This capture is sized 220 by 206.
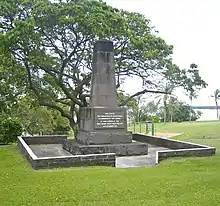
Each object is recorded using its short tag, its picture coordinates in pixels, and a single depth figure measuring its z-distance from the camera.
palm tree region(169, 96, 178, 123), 27.27
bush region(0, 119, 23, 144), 10.90
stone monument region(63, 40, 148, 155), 7.92
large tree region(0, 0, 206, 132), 8.12
